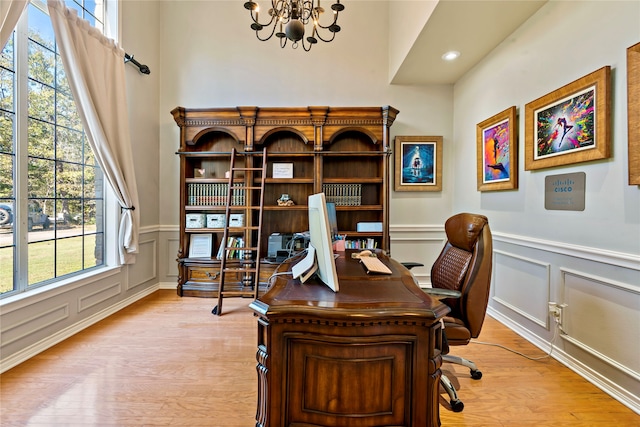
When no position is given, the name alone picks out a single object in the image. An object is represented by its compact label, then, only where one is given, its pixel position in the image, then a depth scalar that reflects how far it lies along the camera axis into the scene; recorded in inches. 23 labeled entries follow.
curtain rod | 123.2
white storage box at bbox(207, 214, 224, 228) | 143.7
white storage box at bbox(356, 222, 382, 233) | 140.2
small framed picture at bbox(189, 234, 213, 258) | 144.7
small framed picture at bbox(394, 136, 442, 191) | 149.3
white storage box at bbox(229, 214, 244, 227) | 144.0
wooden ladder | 128.4
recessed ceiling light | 116.3
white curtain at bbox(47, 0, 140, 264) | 94.0
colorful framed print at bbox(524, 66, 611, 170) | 70.1
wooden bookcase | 138.8
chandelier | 77.4
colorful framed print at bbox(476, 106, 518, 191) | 102.2
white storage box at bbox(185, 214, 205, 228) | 142.3
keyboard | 63.6
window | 83.0
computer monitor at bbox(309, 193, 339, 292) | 46.5
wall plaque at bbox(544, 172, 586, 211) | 77.8
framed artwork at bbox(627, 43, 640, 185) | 62.4
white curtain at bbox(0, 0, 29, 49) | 69.3
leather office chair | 63.3
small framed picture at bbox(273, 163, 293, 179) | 145.9
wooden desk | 42.0
